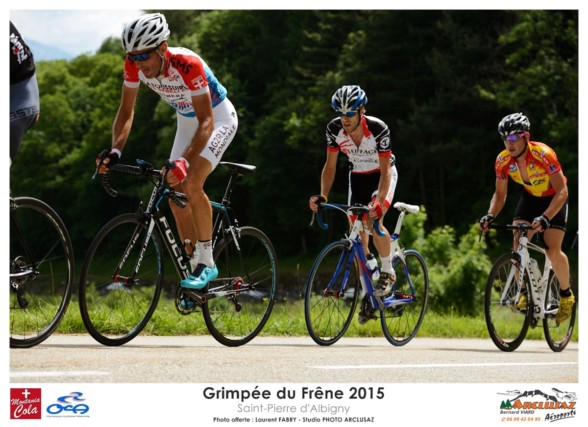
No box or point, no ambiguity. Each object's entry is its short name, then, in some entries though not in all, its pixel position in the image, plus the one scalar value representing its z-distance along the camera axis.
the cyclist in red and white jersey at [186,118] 13.35
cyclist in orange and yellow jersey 18.53
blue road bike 16.86
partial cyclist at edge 11.72
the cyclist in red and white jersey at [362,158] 16.83
